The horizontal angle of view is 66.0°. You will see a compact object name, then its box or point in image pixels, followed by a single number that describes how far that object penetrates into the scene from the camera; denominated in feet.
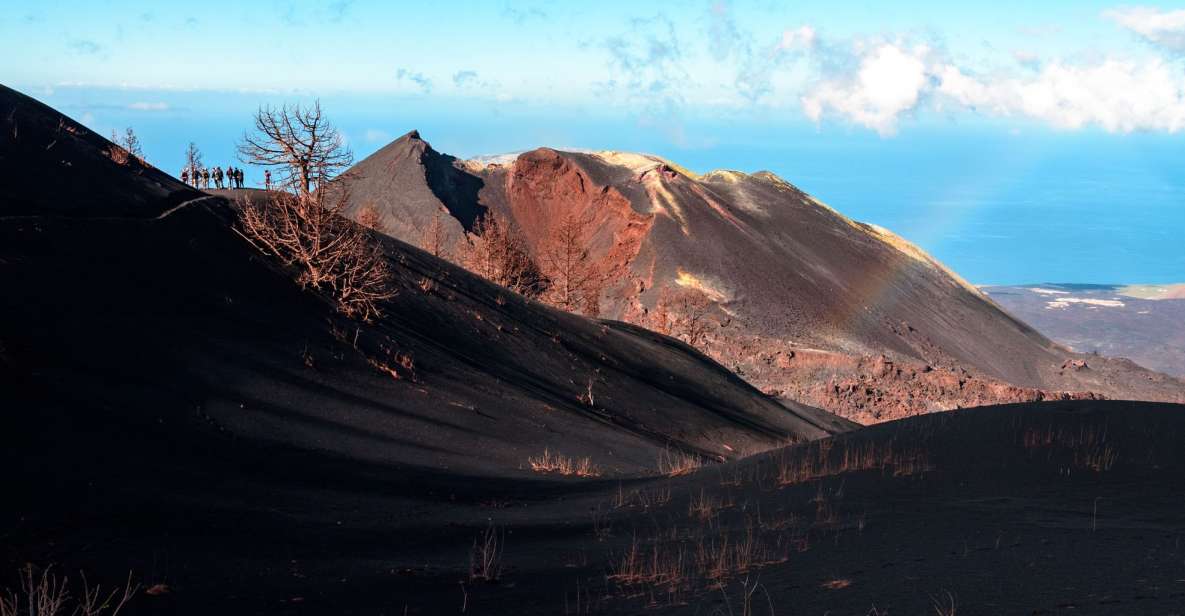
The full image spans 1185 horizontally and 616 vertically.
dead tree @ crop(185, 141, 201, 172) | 159.43
